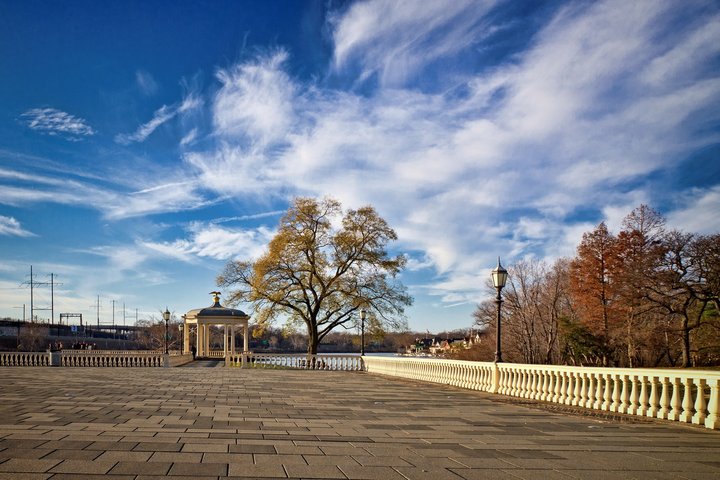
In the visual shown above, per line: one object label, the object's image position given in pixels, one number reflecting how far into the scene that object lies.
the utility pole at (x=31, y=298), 105.46
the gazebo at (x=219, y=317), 42.47
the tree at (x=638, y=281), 39.56
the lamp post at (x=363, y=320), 31.97
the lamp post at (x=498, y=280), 16.19
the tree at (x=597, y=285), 48.12
